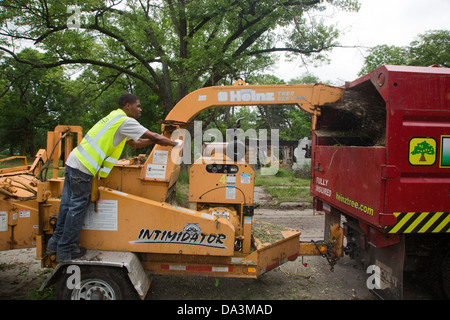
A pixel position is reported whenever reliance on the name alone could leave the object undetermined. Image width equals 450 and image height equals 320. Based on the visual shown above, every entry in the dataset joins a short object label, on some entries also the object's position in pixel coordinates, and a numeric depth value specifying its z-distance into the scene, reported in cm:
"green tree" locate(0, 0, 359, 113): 1055
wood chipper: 325
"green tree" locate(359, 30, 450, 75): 1802
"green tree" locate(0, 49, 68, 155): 3041
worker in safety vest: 315
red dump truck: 317
